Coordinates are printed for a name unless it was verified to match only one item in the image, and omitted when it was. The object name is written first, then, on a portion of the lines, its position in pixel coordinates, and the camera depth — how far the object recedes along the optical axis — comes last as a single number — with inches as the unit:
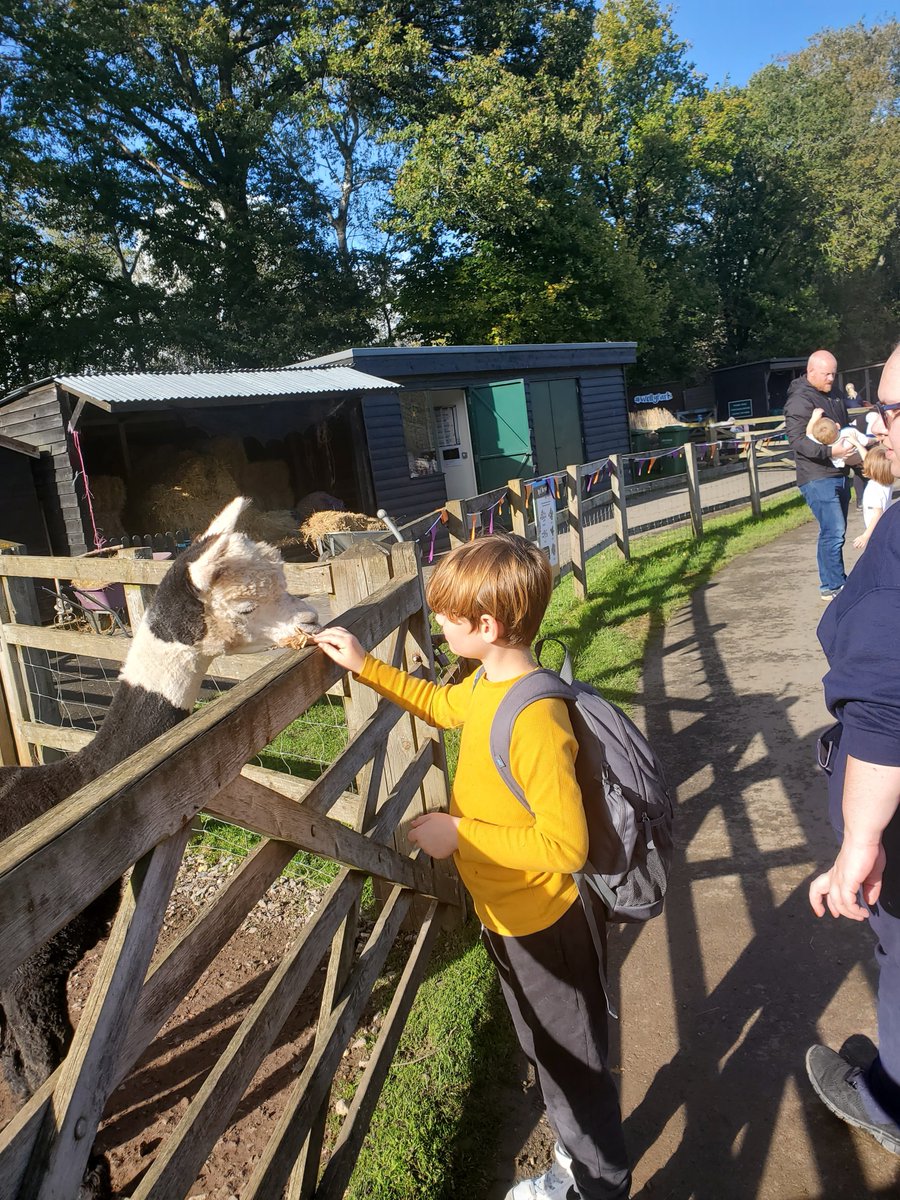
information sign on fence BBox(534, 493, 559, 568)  302.2
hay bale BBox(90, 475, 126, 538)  518.6
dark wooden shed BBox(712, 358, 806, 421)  1221.1
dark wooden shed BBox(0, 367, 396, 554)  442.6
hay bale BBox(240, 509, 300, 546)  528.7
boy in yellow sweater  72.6
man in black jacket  262.2
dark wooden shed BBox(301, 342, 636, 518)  573.3
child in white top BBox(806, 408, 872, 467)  242.7
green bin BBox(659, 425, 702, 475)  909.2
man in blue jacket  59.1
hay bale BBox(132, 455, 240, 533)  564.1
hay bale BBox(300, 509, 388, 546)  506.9
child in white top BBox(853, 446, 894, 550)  168.4
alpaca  84.6
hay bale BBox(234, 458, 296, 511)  616.7
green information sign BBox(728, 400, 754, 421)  1237.1
